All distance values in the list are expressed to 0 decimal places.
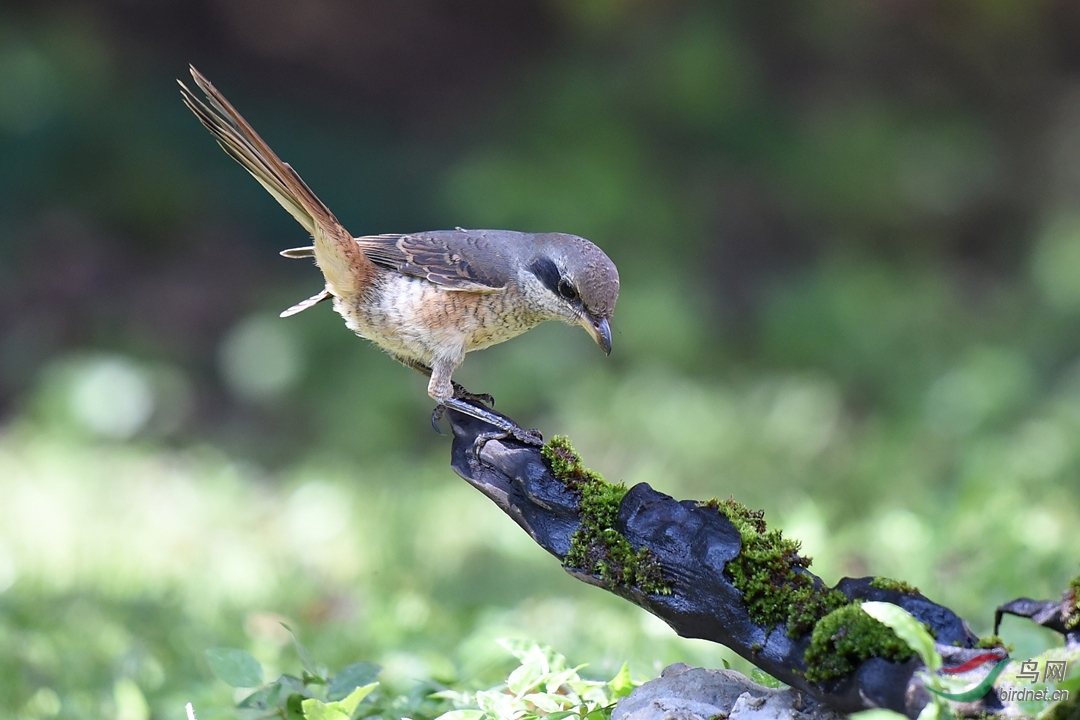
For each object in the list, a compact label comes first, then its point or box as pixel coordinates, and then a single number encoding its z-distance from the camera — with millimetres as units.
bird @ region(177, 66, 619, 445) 7410
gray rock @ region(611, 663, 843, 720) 5160
